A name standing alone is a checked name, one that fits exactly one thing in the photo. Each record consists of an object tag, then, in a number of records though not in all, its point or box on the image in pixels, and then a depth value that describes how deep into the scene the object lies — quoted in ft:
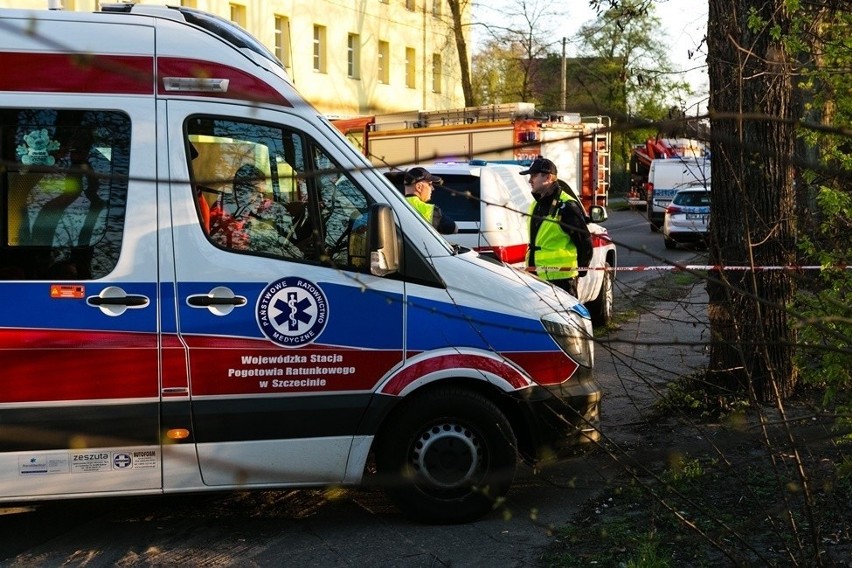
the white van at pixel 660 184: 107.24
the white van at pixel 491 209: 32.71
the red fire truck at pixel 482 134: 58.34
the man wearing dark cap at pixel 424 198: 27.43
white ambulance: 16.10
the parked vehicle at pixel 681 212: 81.56
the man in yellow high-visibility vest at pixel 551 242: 27.04
